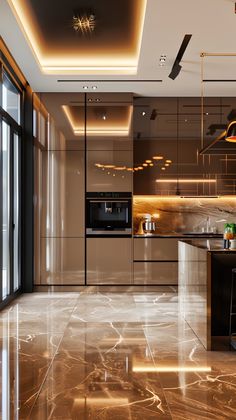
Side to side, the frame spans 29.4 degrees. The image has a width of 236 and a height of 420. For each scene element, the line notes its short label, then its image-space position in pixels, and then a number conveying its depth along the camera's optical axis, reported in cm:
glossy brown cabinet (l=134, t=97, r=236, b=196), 697
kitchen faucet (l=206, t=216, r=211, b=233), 741
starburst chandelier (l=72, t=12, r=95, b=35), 466
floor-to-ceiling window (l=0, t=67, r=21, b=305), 548
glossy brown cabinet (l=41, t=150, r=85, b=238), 676
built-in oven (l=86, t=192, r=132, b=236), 680
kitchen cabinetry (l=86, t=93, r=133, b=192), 679
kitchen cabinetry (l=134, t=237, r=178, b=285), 677
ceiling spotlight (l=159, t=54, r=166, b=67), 520
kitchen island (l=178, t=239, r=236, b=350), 383
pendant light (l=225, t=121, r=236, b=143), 429
